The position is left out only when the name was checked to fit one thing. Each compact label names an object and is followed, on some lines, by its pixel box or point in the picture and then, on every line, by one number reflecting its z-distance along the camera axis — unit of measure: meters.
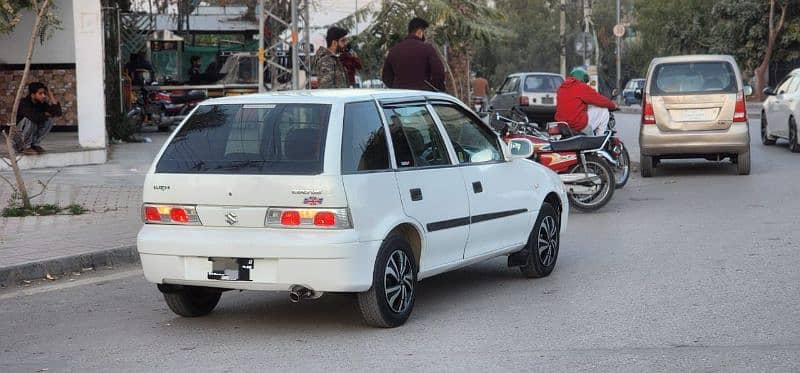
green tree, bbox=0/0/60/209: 12.38
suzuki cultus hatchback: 6.93
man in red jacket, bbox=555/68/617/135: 15.71
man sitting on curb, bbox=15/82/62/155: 17.95
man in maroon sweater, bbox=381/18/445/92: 13.98
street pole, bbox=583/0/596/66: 33.03
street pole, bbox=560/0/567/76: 37.32
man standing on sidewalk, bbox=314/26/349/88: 13.82
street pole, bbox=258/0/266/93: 23.17
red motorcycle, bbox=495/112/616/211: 13.80
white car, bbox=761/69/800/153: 21.50
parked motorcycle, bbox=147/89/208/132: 27.14
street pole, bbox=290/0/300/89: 21.16
